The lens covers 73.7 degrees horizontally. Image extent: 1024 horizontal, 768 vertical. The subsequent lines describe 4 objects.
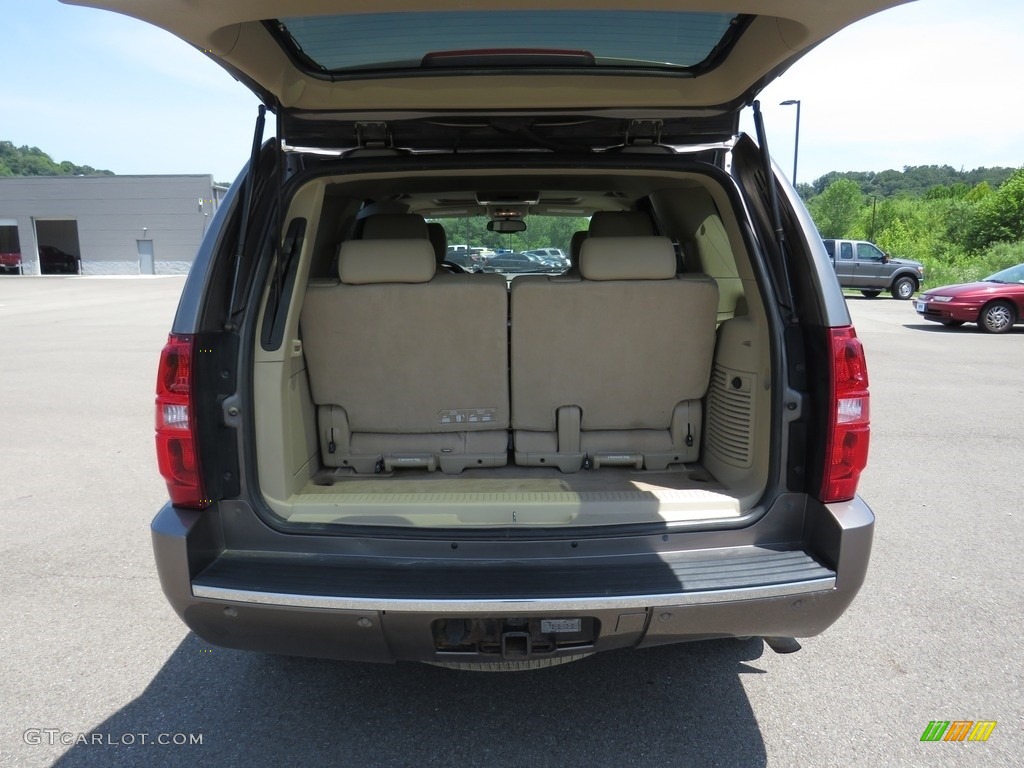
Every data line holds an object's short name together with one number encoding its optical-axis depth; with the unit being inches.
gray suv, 80.0
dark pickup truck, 831.7
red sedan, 509.7
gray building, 1553.9
